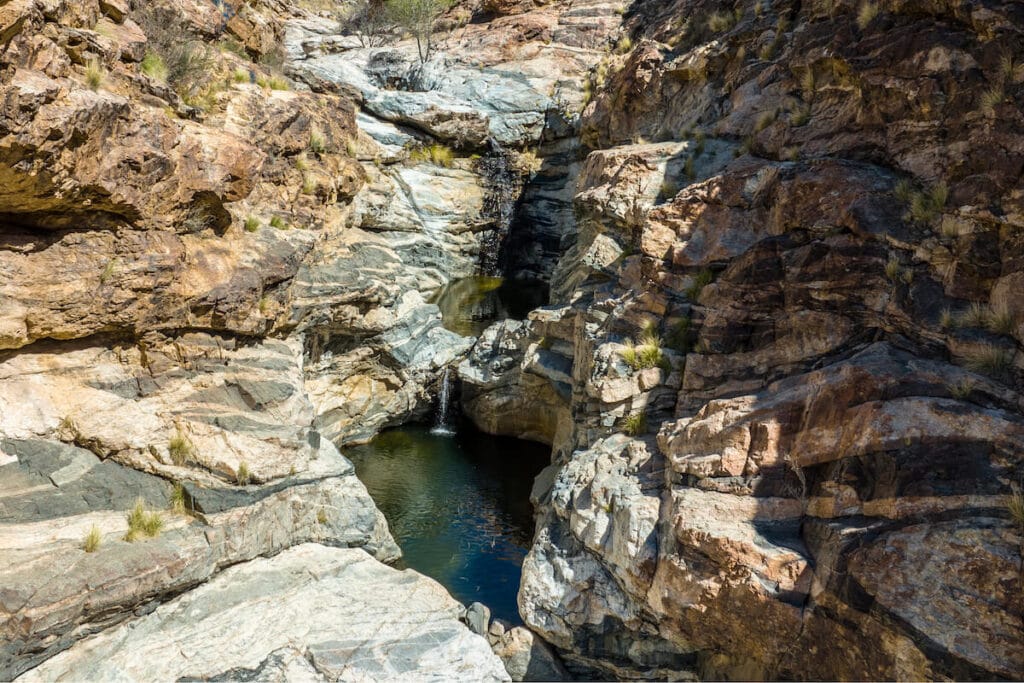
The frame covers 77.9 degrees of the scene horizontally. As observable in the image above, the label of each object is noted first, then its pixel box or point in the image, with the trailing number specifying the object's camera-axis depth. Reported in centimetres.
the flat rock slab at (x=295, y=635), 797
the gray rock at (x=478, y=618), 983
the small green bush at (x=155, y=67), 1233
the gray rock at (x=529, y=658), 896
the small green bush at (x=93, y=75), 976
